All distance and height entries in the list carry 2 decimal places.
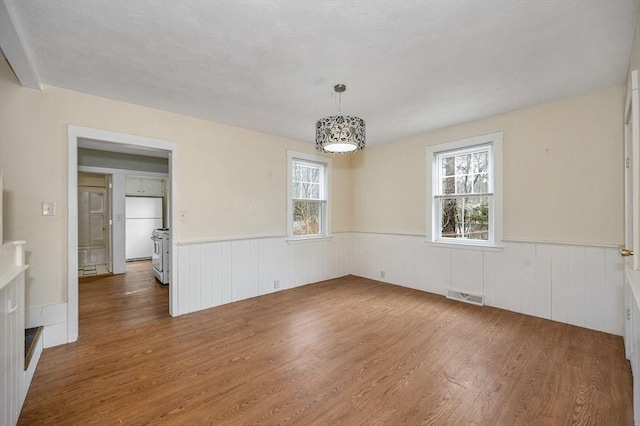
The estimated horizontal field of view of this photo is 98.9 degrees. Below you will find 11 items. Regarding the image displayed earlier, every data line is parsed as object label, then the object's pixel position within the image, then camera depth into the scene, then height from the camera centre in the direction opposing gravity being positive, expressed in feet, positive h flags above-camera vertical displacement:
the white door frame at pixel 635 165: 5.35 +0.95
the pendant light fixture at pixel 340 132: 8.23 +2.46
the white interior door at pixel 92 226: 20.43 -1.03
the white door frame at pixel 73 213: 9.05 -0.03
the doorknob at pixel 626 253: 6.51 -0.96
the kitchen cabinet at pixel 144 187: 24.20 +2.33
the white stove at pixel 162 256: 16.02 -2.64
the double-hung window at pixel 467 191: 12.01 +1.05
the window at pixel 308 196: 15.35 +1.01
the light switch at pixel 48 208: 8.71 +0.14
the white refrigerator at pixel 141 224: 23.98 -1.03
